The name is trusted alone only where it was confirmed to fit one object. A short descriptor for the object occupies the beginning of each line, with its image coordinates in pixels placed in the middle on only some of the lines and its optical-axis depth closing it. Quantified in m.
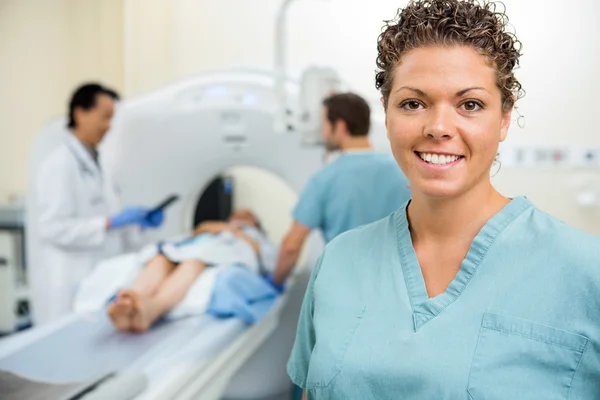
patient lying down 1.57
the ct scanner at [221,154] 1.69
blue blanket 1.74
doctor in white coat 2.13
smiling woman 0.68
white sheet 1.79
